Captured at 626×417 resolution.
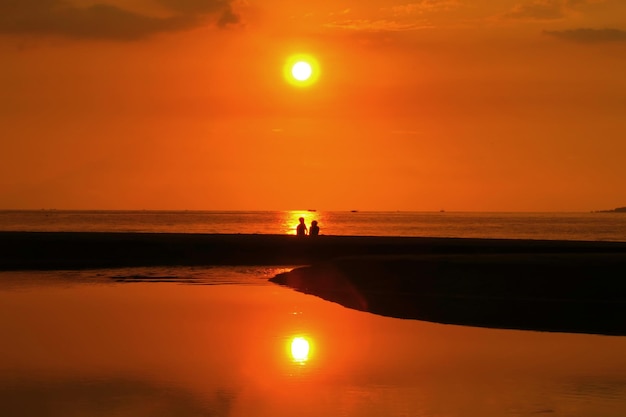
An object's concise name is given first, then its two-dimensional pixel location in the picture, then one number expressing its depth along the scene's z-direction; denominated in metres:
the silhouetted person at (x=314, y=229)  67.81
